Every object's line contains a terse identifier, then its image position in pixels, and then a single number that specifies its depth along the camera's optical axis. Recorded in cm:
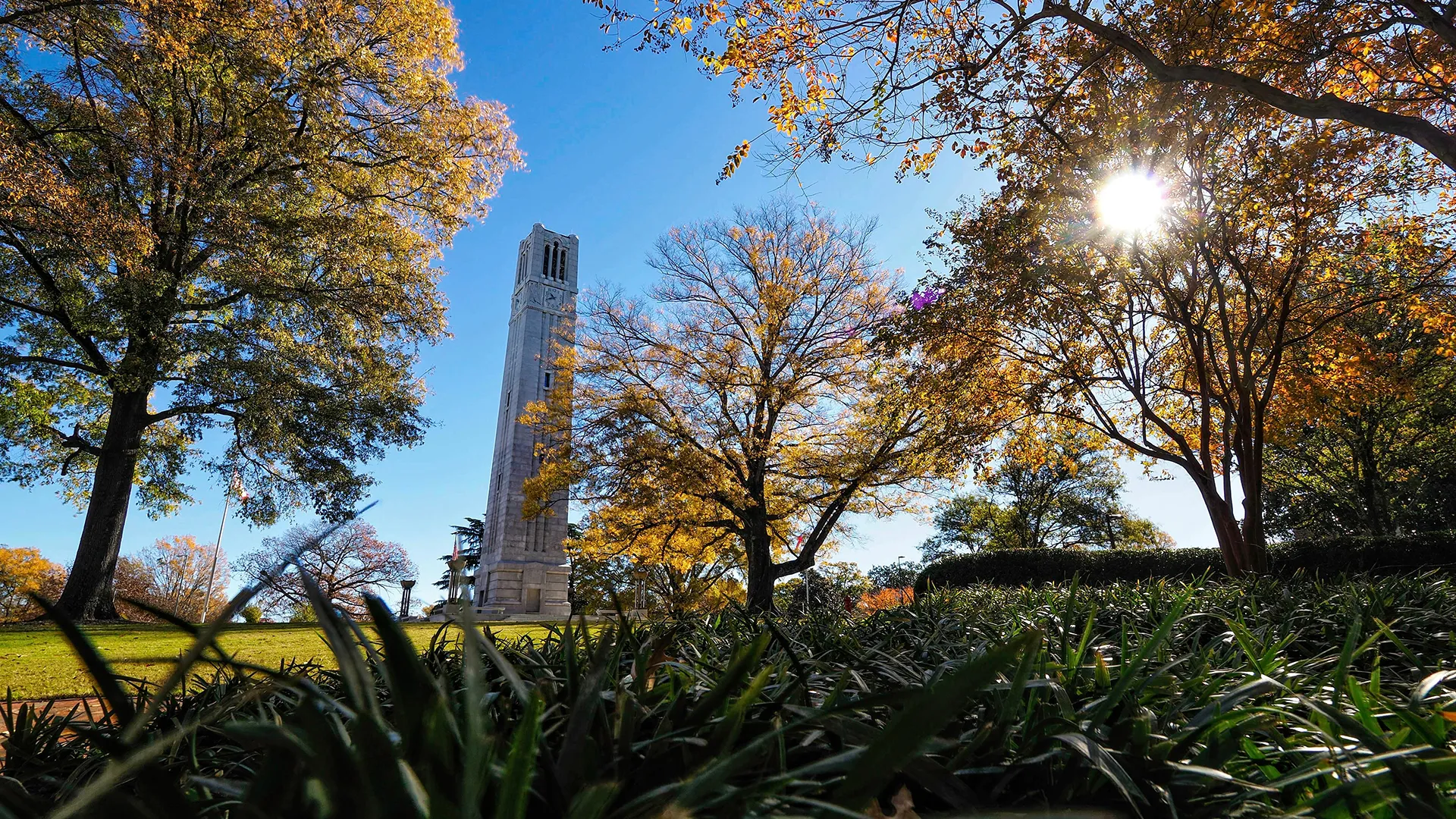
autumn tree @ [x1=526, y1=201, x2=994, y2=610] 1234
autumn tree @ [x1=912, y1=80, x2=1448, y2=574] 742
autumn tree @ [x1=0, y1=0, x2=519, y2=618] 1023
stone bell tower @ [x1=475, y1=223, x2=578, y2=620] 3222
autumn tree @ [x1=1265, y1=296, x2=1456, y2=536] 1034
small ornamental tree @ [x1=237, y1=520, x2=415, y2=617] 2945
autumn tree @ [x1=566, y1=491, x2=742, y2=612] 1302
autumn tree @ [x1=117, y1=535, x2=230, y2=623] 2927
